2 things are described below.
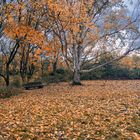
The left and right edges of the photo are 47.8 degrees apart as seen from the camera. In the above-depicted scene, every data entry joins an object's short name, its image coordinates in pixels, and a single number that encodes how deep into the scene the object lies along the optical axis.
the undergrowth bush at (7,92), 9.95
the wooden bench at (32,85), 13.24
